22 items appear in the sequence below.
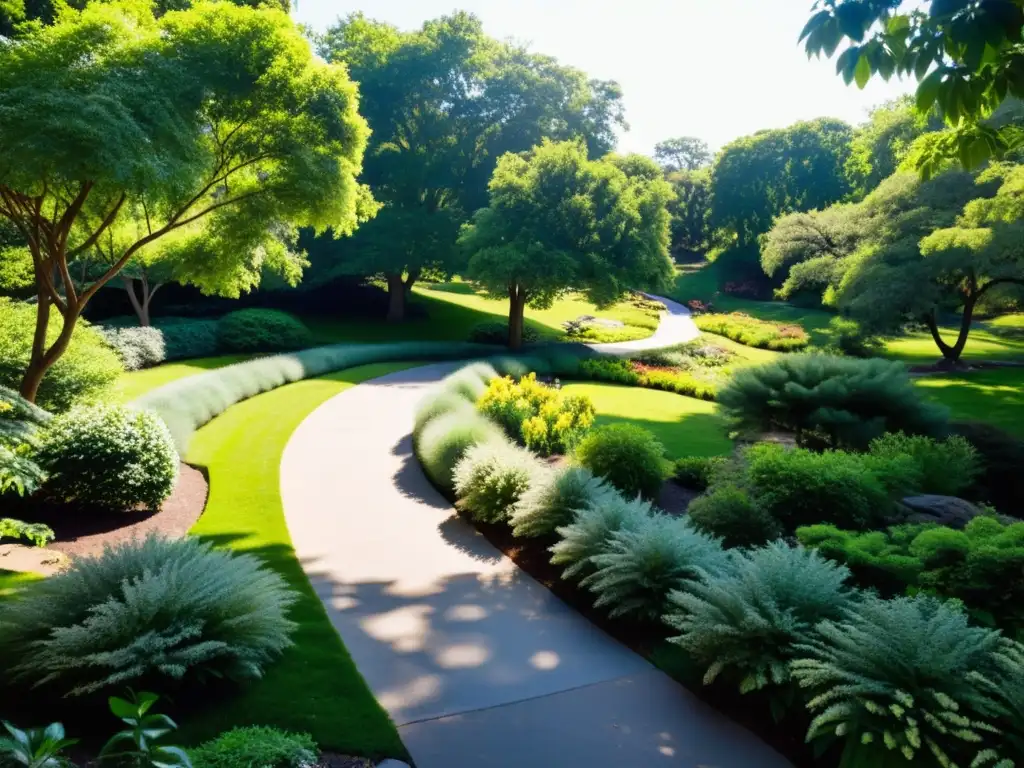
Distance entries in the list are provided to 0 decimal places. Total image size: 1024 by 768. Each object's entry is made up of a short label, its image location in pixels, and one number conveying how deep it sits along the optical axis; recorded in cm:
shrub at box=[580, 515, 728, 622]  612
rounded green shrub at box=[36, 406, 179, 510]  885
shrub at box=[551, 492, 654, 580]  693
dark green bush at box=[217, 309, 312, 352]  2505
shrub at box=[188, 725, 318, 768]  380
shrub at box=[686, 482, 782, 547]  802
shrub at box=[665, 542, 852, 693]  491
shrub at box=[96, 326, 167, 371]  2045
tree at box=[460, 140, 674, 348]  2598
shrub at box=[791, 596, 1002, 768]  394
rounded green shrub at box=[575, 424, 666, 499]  1015
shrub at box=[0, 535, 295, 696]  457
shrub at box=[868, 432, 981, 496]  1028
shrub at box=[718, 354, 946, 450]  1207
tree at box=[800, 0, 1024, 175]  278
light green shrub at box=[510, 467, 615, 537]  792
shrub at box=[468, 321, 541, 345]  3122
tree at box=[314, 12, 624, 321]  3231
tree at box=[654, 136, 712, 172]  9969
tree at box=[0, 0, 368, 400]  821
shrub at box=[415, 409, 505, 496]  1039
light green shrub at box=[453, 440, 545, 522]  871
